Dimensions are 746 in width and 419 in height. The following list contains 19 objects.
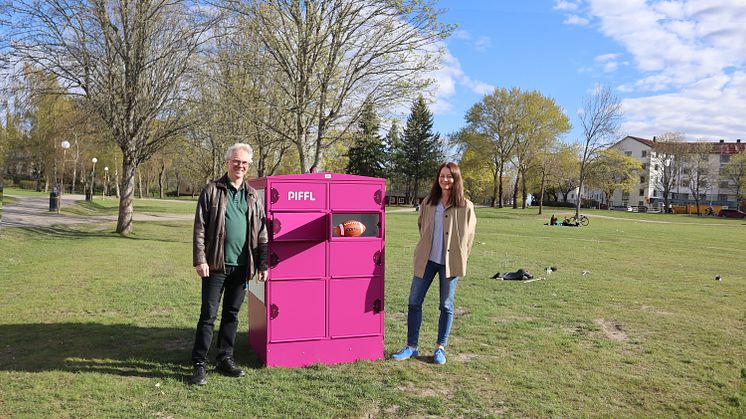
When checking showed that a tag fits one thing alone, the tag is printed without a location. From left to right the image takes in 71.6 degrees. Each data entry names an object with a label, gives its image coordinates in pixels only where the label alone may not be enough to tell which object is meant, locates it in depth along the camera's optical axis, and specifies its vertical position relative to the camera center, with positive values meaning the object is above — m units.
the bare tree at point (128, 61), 16.17 +3.92
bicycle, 34.22 -1.38
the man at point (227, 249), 4.40 -0.54
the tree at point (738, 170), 71.81 +5.12
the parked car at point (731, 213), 64.75 -0.93
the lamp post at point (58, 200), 24.13 -0.92
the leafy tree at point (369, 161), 58.09 +3.62
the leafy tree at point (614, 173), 65.88 +3.81
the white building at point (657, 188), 90.19 +2.99
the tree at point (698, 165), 75.19 +5.90
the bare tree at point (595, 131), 44.62 +6.08
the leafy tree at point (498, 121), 54.91 +8.18
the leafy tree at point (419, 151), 63.47 +5.35
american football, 5.05 -0.37
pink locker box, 4.82 -0.82
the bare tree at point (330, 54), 16.72 +4.60
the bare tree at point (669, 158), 75.25 +6.96
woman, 5.06 -0.51
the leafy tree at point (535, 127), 53.72 +7.59
